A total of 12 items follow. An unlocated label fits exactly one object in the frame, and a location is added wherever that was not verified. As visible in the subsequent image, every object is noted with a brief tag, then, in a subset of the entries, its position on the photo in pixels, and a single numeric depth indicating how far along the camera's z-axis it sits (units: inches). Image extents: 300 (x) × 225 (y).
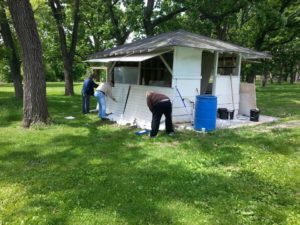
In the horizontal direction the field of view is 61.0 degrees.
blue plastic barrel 292.5
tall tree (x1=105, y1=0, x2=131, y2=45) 636.8
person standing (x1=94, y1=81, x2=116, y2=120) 357.9
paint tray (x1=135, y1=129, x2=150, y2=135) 284.0
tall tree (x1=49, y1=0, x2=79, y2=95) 607.4
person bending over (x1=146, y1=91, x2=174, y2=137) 261.4
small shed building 316.0
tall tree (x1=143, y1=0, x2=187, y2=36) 575.5
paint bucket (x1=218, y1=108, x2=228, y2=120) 343.6
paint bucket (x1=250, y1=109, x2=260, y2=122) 346.2
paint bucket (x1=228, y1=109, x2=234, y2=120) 350.7
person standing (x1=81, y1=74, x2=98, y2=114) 388.5
